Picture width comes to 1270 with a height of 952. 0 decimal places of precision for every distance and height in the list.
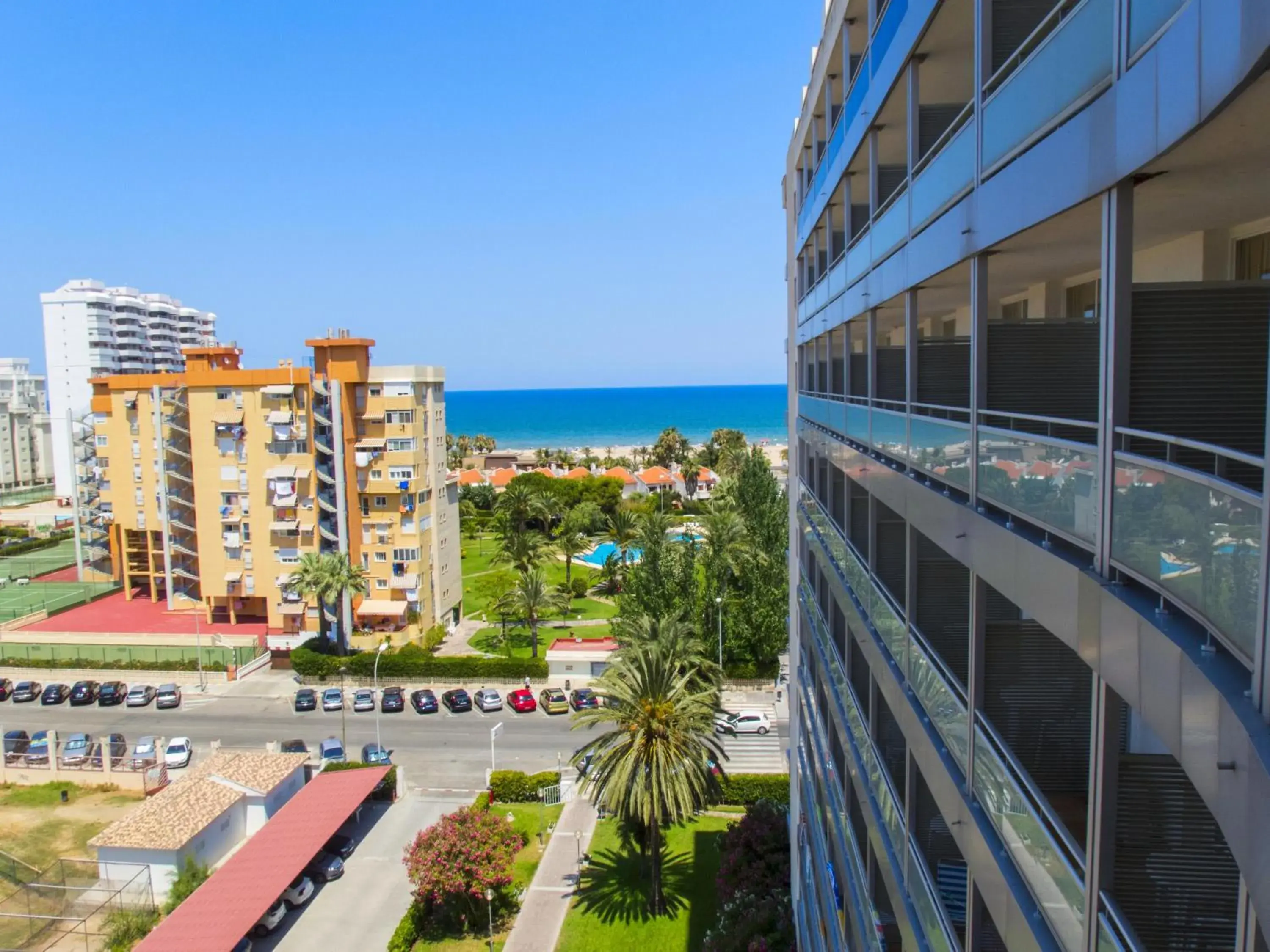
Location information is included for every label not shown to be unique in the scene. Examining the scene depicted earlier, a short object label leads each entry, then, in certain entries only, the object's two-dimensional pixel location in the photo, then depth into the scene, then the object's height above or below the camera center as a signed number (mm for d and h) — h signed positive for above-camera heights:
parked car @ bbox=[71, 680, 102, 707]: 47031 -14871
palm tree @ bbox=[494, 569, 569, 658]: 50312 -11391
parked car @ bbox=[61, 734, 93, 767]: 38188 -14674
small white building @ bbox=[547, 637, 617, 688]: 46781 -13730
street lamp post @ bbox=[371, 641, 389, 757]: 45372 -14408
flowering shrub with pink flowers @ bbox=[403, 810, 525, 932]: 26984 -14068
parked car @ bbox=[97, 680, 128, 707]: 46969 -14938
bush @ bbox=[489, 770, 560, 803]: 35875 -15389
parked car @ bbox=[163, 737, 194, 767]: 38750 -14983
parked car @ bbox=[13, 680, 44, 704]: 47844 -15004
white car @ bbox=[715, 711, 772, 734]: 41281 -15048
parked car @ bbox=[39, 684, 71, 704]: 47125 -14986
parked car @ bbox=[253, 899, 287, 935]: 27328 -15702
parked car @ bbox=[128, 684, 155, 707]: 46594 -14929
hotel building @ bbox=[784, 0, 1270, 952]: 3590 -527
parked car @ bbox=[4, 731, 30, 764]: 38812 -14730
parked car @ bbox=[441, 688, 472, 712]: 45500 -15180
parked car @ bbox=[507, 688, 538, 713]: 44906 -15059
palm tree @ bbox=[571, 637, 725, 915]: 25188 -9959
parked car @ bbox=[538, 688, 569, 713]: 44500 -15027
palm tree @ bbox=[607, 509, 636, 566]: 66562 -9988
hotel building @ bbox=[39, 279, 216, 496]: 132125 +9654
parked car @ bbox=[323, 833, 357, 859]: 32219 -15941
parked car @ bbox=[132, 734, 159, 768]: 38125 -14777
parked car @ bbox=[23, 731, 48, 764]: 38531 -14738
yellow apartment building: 52844 -4940
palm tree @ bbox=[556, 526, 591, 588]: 63281 -10585
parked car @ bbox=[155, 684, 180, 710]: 46375 -14993
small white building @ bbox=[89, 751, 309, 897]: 28938 -13951
